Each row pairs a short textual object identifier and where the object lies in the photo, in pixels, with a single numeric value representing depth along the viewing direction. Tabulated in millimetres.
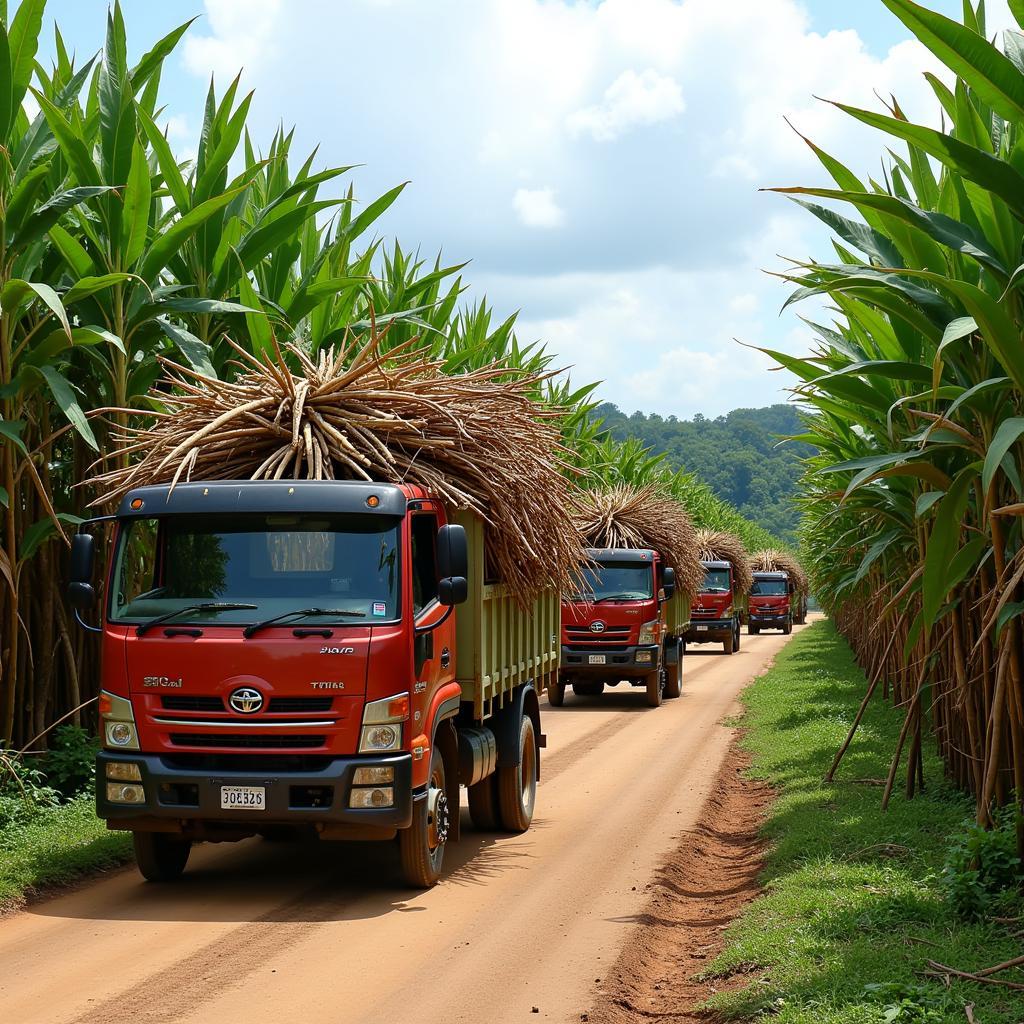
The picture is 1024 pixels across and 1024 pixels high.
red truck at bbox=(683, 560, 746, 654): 38531
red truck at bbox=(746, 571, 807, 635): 57719
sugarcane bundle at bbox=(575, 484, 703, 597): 23484
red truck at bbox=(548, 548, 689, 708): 21328
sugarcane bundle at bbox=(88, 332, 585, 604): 8789
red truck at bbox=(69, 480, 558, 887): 7637
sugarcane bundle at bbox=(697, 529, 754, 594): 39872
